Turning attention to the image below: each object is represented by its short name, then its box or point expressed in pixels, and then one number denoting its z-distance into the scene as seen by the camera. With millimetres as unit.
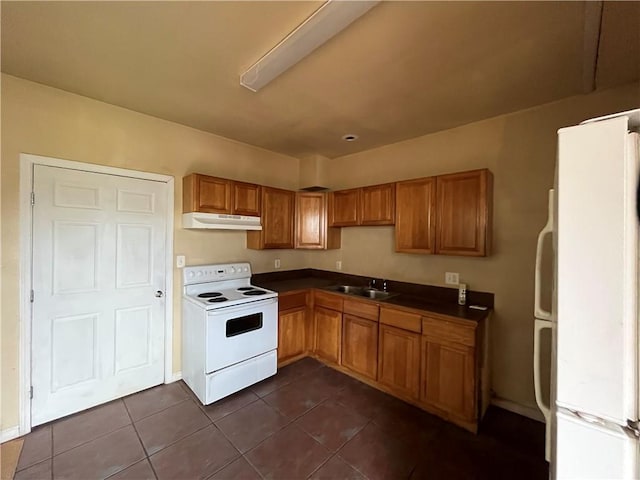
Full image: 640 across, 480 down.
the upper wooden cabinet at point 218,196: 2631
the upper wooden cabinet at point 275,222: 3223
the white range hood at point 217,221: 2627
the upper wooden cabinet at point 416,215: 2570
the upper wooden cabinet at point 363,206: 2922
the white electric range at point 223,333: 2367
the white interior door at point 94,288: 2096
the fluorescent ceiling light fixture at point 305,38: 1262
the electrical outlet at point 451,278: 2658
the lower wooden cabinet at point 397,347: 2102
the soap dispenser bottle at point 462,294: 2510
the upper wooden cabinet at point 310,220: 3512
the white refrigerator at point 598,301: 654
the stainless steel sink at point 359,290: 3106
